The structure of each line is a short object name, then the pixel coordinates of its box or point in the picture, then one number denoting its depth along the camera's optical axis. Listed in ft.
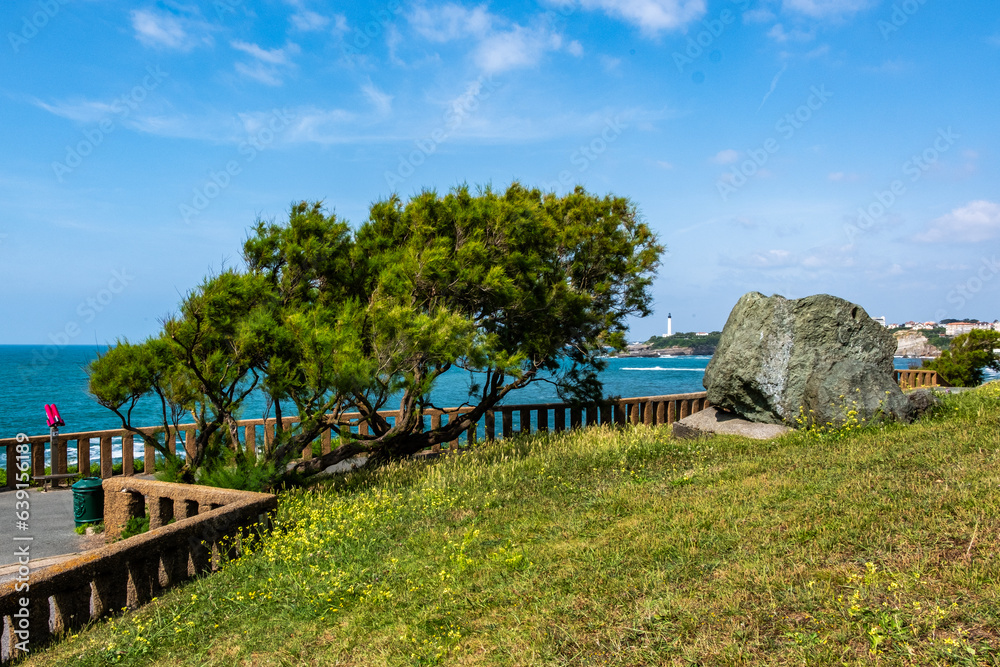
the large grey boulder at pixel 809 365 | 36.86
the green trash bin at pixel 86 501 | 32.22
